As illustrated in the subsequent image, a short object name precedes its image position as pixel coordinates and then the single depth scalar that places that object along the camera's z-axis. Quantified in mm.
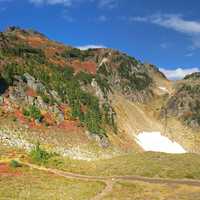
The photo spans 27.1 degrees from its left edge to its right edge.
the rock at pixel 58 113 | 125144
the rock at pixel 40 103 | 124375
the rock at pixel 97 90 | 161538
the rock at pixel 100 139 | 124125
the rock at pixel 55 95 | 135875
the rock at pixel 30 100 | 122781
